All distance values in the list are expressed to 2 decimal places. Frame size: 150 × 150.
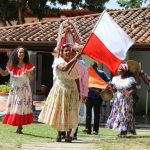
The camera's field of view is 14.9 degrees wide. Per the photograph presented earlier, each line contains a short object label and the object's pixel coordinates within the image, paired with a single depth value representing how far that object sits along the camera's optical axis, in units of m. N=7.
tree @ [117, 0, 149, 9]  37.09
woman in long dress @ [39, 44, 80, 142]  9.52
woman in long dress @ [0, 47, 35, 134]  11.14
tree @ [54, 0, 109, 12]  32.42
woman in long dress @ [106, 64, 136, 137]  11.45
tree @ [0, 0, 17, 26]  31.11
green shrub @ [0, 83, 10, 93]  20.23
